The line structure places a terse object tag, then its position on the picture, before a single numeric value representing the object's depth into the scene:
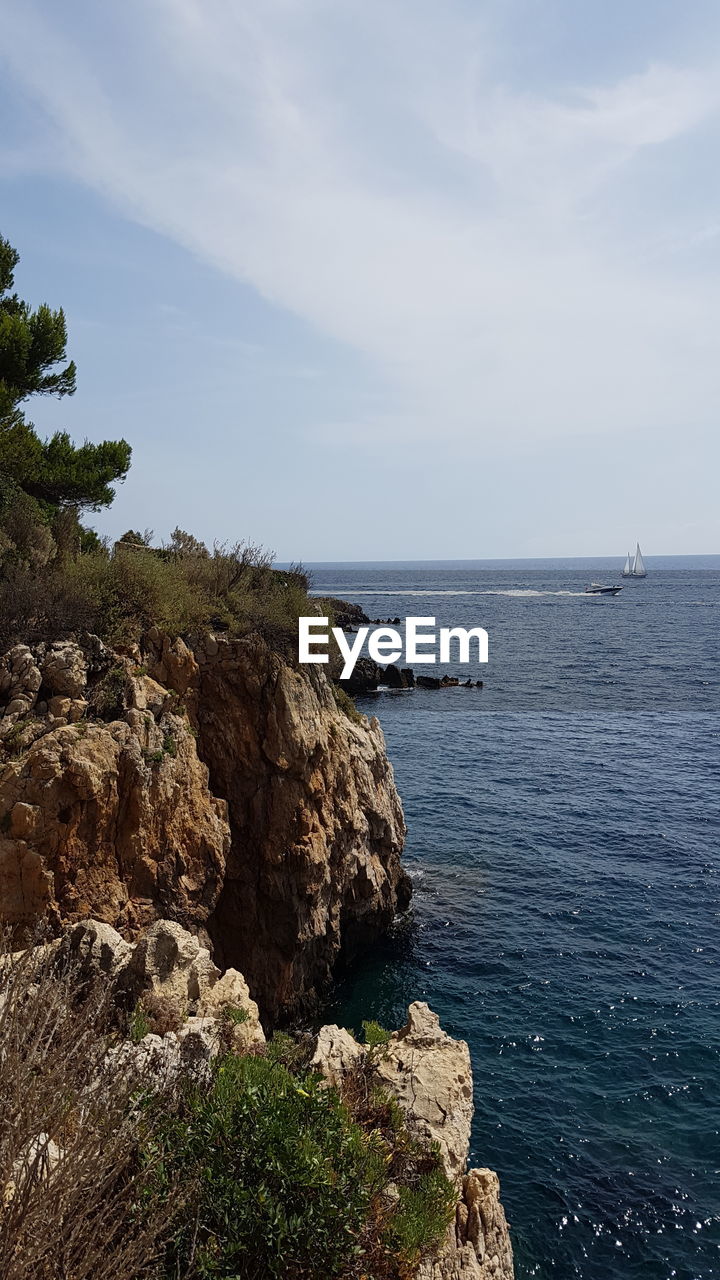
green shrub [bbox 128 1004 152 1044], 8.62
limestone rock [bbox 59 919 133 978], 10.05
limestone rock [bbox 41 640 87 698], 13.95
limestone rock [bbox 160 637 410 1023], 16.89
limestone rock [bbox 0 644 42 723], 13.58
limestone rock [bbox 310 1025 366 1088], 9.38
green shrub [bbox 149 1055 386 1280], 5.94
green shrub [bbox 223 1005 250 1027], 9.80
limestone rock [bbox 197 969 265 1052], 9.72
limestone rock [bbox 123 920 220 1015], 10.00
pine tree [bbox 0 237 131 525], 19.80
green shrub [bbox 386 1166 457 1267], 6.93
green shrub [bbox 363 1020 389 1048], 9.45
